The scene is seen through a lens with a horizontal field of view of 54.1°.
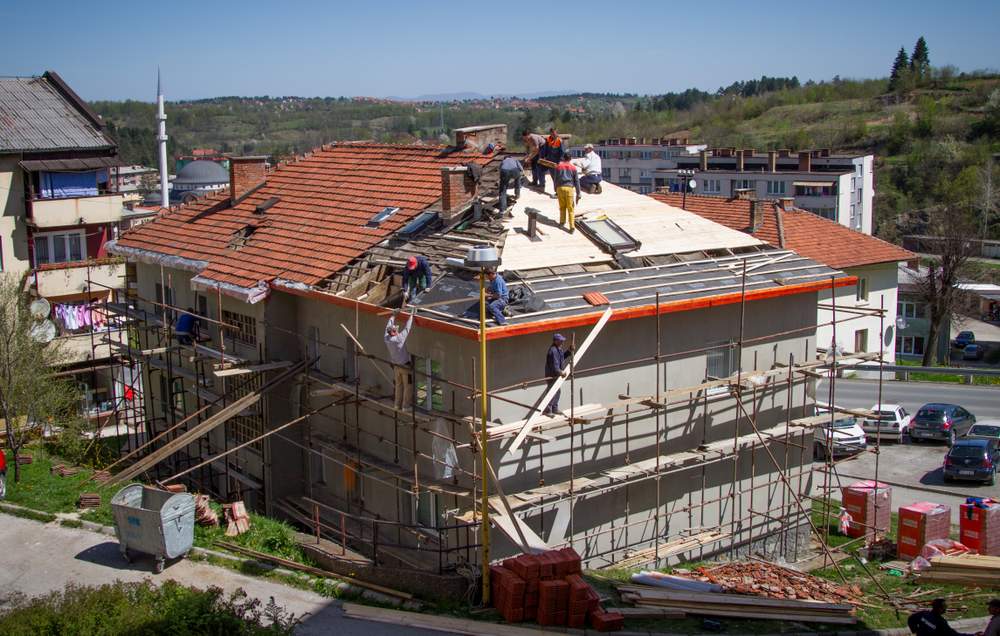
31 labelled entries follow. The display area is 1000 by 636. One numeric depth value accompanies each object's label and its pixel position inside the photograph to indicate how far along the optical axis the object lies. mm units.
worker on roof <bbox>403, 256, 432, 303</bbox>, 19219
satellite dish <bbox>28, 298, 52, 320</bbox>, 32562
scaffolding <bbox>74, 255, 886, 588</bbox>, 18094
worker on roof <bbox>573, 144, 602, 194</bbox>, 24453
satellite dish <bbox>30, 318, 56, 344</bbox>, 30625
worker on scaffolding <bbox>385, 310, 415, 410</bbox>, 18359
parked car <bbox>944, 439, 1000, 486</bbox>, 28375
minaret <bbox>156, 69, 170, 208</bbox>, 51281
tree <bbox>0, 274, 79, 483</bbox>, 25703
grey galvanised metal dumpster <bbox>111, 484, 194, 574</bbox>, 18219
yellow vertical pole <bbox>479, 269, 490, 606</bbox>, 16109
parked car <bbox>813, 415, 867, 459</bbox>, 31250
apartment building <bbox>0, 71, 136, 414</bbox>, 35906
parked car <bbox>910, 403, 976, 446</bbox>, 32875
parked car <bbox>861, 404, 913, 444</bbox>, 33281
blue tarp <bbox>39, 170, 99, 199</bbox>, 36844
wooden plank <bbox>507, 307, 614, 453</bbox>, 16516
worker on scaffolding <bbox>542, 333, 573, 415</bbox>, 17391
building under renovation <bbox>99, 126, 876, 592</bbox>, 18219
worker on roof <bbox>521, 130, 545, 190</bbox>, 23469
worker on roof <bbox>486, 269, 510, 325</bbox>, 17359
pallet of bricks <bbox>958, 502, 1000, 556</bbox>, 21656
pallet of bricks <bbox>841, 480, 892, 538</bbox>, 23750
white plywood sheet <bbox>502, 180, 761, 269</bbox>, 20359
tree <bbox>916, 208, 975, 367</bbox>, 46312
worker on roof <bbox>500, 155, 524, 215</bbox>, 21750
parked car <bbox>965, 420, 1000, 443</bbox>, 31188
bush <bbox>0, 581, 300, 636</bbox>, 13945
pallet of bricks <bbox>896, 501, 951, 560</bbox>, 21578
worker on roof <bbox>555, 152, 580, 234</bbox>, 21109
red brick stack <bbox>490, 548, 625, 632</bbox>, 15438
